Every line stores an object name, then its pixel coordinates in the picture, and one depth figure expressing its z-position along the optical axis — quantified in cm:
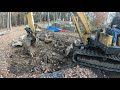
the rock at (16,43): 360
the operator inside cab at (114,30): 270
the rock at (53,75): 243
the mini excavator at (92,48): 273
